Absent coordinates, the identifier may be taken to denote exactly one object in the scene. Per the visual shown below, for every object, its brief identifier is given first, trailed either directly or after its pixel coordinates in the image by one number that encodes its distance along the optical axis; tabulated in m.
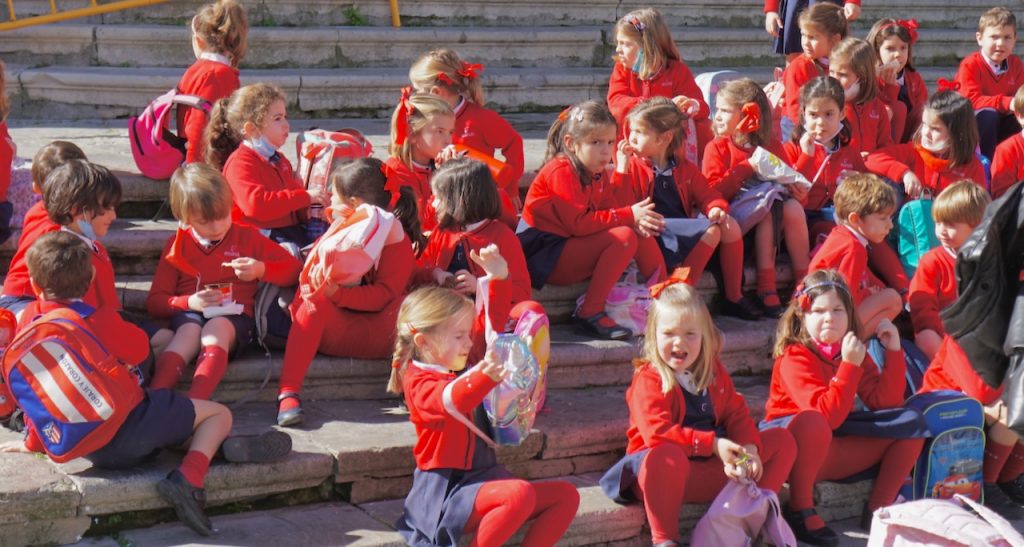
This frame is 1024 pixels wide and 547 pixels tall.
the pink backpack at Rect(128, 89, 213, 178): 6.30
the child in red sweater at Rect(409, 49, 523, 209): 6.55
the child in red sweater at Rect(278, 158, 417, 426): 5.34
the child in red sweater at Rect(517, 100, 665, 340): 6.10
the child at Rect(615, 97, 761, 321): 6.36
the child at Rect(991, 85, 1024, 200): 7.32
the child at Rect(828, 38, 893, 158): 7.37
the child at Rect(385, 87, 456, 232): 6.02
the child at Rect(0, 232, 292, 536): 4.62
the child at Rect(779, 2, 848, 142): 7.71
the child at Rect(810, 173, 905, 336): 6.21
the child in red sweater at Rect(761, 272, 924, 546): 5.35
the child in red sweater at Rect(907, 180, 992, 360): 6.24
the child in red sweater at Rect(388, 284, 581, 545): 4.60
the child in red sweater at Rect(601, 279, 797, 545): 4.99
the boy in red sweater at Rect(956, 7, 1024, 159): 7.99
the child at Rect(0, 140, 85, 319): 5.17
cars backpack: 5.61
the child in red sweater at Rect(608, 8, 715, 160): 7.25
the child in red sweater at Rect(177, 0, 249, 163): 6.46
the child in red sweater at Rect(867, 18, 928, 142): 7.82
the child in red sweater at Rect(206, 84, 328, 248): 5.78
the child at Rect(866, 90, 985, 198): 7.08
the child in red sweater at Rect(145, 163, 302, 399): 5.24
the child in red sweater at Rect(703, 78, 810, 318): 6.60
